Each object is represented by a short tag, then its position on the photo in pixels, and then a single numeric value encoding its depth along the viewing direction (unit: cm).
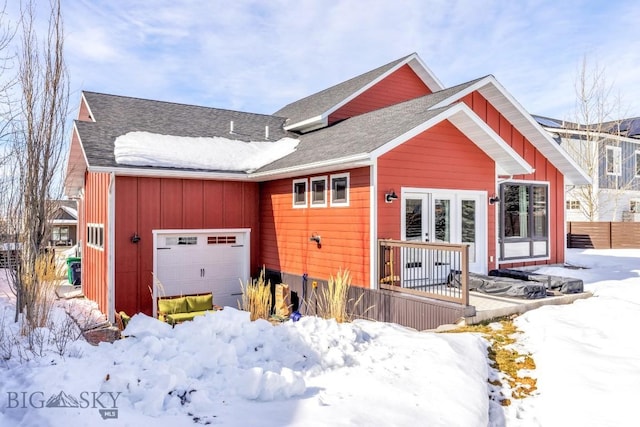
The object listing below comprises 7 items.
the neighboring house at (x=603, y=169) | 2102
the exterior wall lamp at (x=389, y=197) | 801
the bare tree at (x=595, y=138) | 2108
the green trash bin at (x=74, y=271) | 1414
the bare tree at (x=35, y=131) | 707
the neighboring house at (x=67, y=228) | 3609
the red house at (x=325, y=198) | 836
